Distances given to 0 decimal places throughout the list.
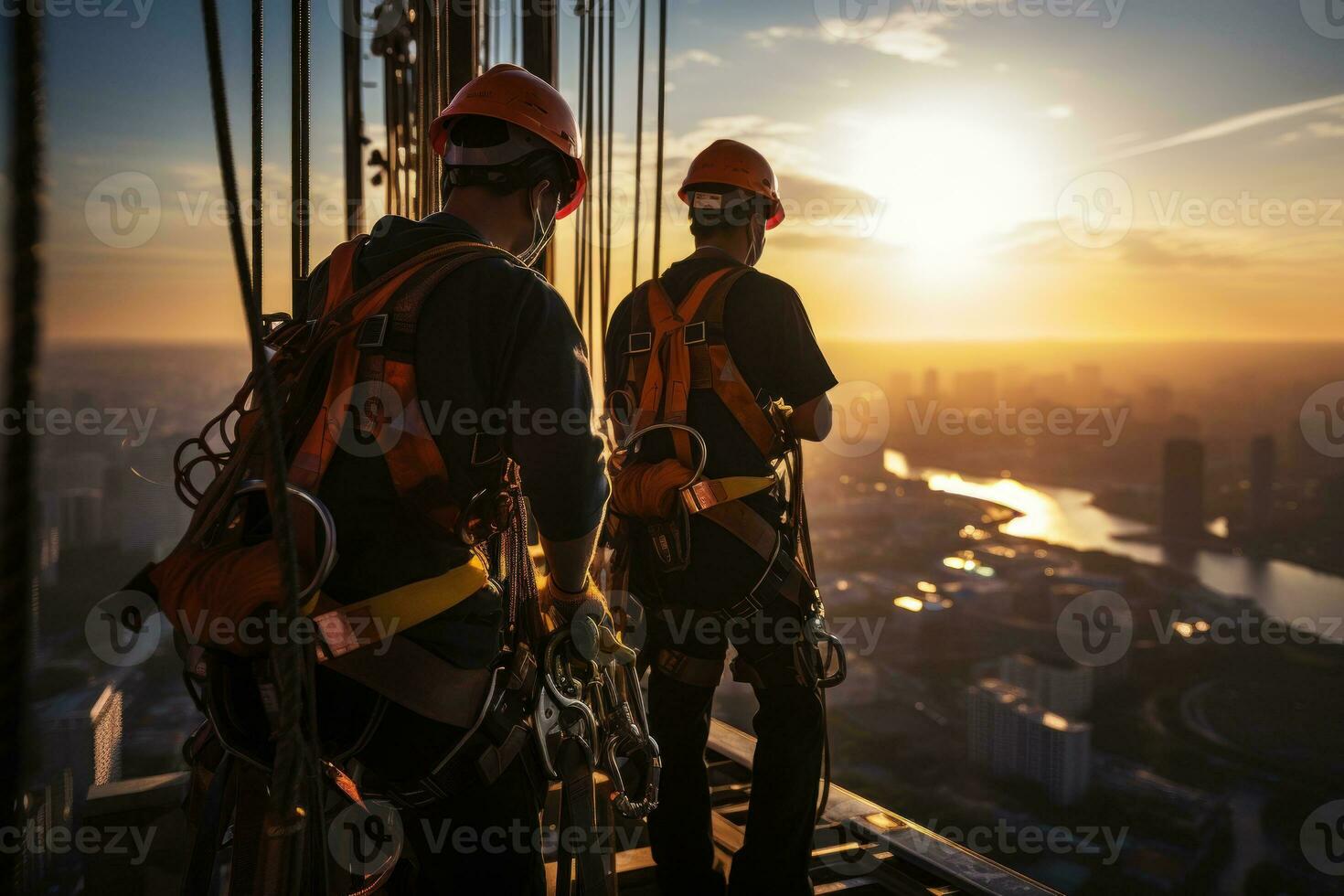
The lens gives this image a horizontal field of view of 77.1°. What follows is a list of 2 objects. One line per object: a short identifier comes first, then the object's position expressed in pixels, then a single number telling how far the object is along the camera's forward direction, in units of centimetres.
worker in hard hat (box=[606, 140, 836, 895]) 259
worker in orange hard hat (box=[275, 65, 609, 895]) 152
